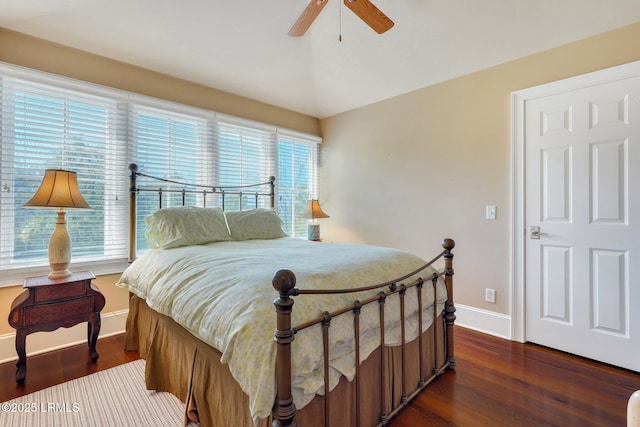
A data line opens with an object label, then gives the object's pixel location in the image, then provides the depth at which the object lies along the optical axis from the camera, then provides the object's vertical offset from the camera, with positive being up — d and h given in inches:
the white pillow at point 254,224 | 109.7 -3.8
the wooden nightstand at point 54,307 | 75.2 -24.8
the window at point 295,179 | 157.1 +19.6
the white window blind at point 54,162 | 87.4 +17.1
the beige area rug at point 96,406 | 62.4 -43.3
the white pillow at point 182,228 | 93.3 -4.3
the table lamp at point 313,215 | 145.0 -0.1
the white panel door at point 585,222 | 81.8 -2.0
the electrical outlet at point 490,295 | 105.9 -29.0
